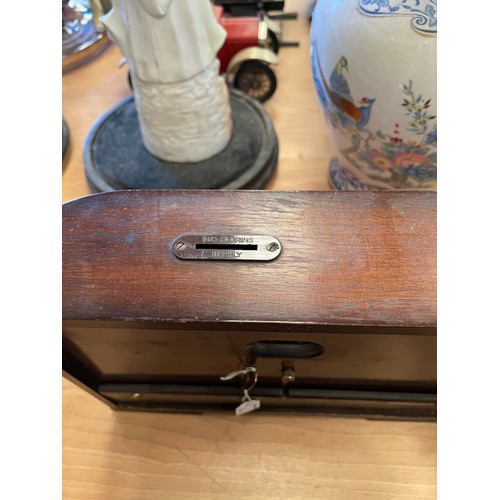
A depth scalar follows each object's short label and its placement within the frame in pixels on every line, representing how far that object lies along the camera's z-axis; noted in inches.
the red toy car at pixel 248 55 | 29.7
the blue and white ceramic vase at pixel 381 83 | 16.0
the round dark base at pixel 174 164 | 24.8
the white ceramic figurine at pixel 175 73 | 19.6
